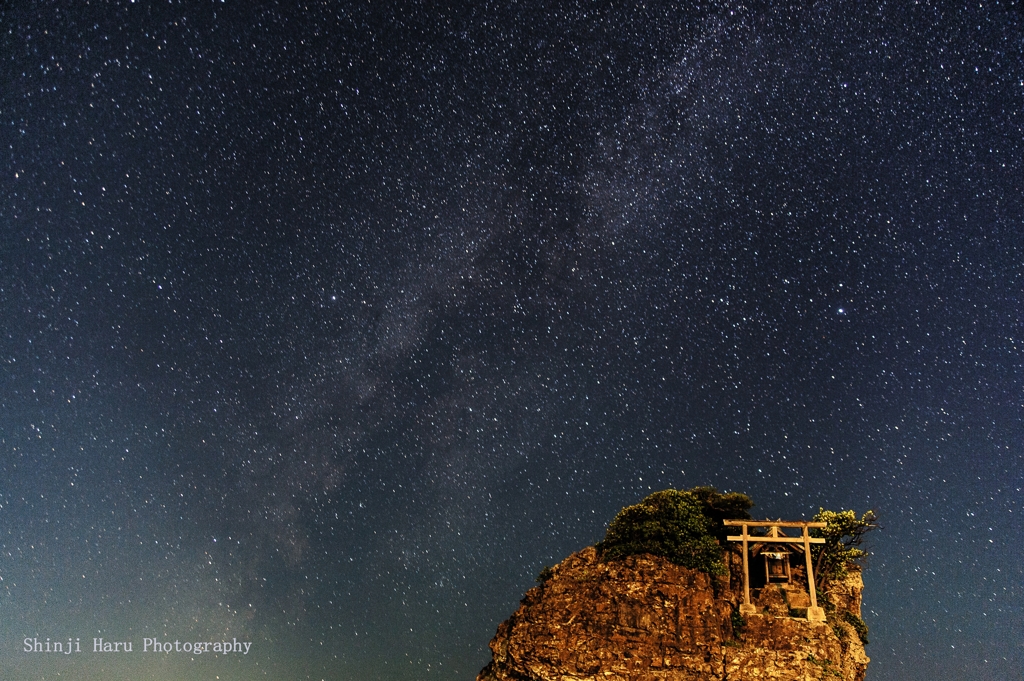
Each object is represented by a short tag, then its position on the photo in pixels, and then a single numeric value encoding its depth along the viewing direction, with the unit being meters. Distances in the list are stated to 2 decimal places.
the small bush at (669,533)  33.75
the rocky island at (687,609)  30.77
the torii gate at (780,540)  31.31
